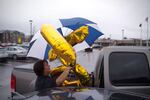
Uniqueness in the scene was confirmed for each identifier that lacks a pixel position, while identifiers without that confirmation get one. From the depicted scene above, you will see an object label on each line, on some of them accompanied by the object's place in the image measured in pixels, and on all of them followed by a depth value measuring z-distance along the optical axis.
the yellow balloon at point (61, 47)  2.63
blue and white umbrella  3.46
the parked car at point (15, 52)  20.39
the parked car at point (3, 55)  18.02
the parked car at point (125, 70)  2.35
